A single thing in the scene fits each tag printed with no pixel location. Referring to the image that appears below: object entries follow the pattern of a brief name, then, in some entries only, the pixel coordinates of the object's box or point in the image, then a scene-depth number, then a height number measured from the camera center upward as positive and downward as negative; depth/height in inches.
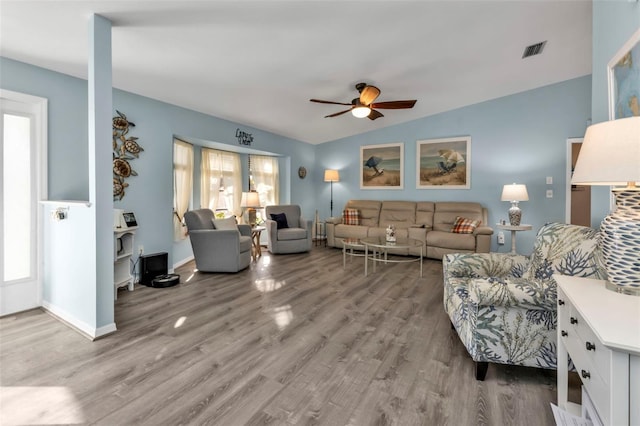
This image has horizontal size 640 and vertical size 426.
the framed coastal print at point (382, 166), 245.0 +36.6
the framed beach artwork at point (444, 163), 216.8 +35.0
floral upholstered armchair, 66.4 -23.4
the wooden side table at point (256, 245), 203.1 -26.2
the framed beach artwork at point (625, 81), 62.2 +29.6
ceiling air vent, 134.0 +75.2
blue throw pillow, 223.8 -8.2
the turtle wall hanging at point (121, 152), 138.8 +26.7
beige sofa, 188.4 -11.8
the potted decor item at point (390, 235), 164.5 -15.1
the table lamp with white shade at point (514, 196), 167.3 +7.6
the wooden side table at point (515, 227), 165.8 -9.9
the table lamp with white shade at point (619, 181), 44.4 +4.6
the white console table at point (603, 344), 34.2 -18.2
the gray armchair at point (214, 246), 162.6 -21.4
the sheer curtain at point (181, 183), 181.3 +16.0
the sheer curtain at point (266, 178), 246.4 +26.2
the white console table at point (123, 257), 128.7 -22.0
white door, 108.3 +4.2
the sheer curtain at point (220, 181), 207.9 +20.3
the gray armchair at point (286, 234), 216.4 -19.1
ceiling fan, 143.6 +53.4
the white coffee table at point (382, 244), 157.6 -19.3
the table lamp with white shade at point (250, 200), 209.6 +5.8
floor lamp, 262.1 +29.8
